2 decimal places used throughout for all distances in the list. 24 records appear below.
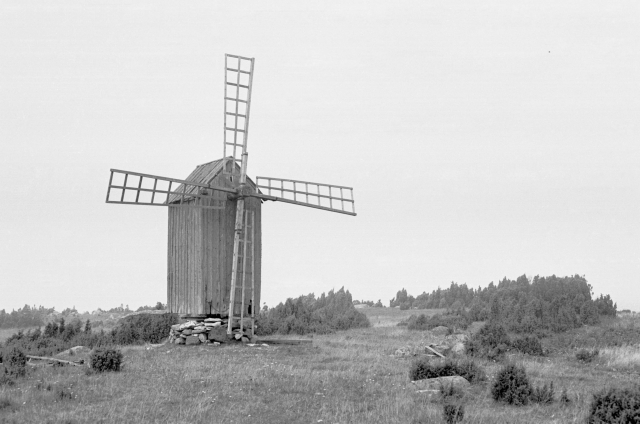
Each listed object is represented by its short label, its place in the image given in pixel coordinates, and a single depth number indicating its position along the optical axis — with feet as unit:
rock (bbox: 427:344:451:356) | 73.51
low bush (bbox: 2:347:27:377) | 58.29
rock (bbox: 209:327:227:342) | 81.25
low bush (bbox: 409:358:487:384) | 54.08
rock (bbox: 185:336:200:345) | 80.23
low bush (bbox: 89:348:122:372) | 59.00
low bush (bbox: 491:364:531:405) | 47.21
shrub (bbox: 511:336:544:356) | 78.33
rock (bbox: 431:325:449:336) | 103.37
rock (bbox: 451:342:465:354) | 73.42
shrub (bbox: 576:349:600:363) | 72.28
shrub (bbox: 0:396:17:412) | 46.24
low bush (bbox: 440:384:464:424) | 41.32
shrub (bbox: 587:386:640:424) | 40.14
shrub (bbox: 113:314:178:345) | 87.15
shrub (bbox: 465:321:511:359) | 72.02
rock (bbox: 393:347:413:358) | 70.95
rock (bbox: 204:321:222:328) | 81.51
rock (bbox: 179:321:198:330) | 81.25
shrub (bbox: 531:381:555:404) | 47.65
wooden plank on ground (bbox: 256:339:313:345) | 81.46
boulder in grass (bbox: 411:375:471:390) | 50.49
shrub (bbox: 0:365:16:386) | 55.01
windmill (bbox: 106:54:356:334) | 82.28
